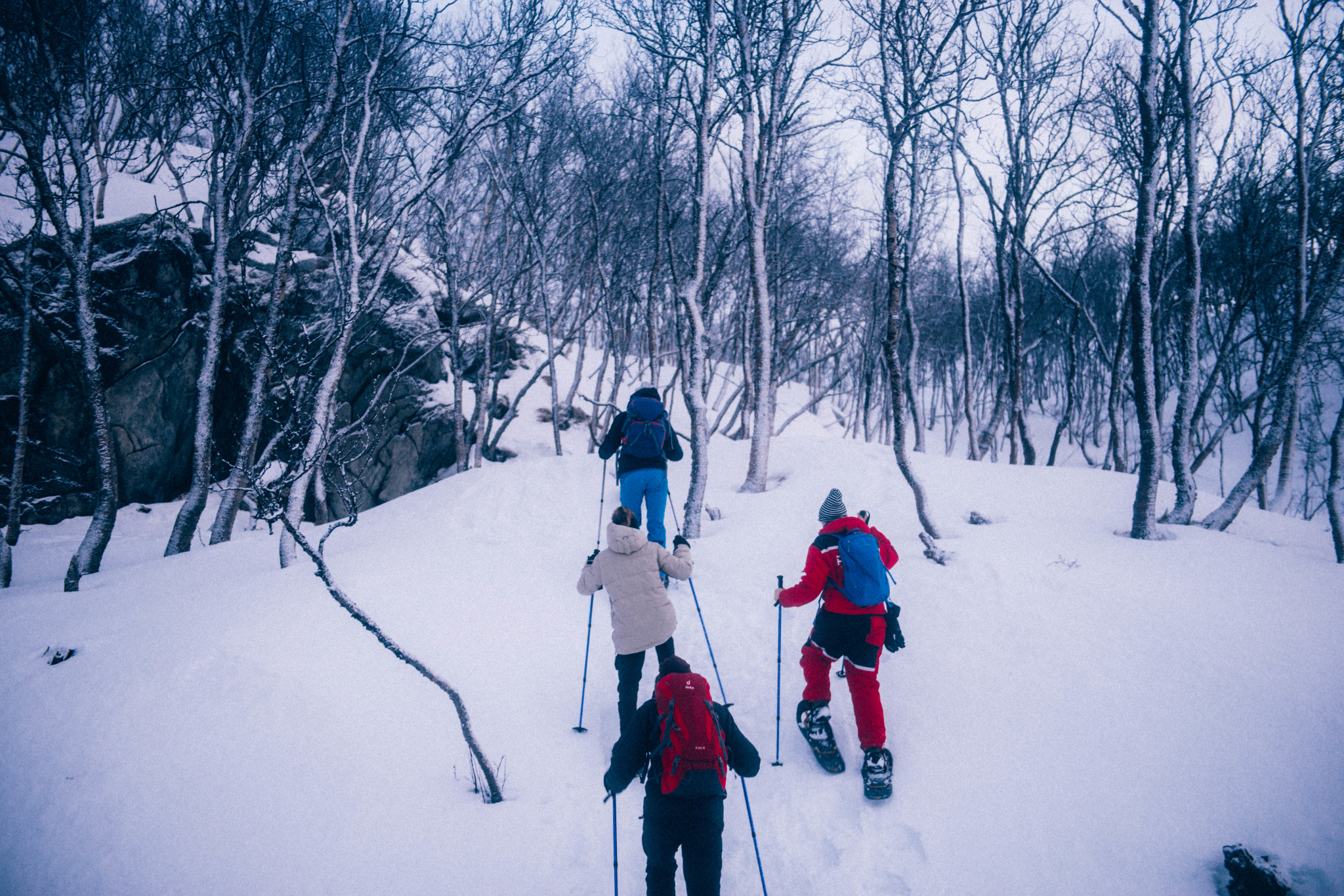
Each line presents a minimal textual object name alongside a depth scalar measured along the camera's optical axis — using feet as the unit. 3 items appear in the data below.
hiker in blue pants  20.10
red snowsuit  11.93
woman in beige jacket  12.81
